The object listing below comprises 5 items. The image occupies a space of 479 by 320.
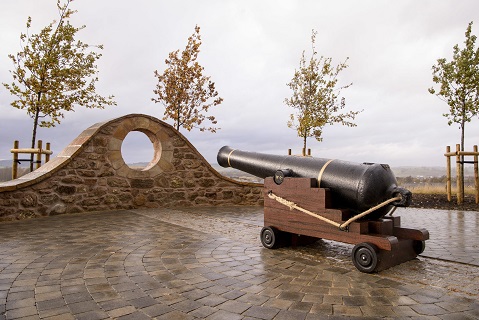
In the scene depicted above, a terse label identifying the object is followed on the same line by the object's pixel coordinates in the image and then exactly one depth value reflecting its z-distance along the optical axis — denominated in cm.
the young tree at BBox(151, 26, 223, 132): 1627
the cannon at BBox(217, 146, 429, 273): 356
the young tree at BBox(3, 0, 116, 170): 1112
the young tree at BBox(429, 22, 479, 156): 1184
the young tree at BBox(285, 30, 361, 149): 1512
